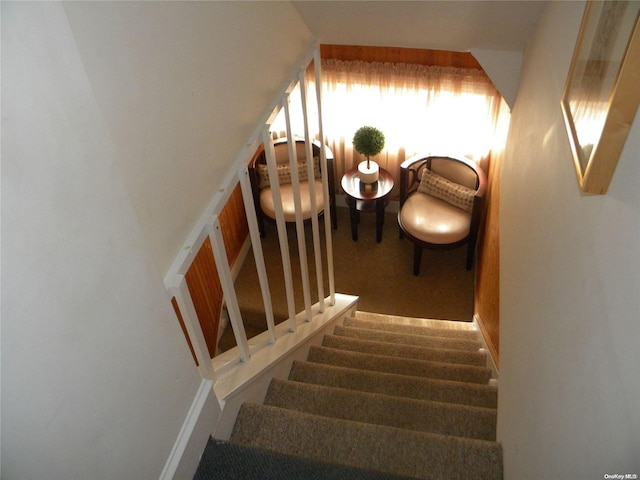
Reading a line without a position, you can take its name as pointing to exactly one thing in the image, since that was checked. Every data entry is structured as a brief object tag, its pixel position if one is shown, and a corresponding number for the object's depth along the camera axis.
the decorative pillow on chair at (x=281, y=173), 4.55
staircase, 1.78
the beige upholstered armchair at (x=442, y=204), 4.13
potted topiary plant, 4.23
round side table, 4.38
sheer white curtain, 4.16
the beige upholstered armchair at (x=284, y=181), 4.42
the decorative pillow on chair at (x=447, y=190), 4.18
